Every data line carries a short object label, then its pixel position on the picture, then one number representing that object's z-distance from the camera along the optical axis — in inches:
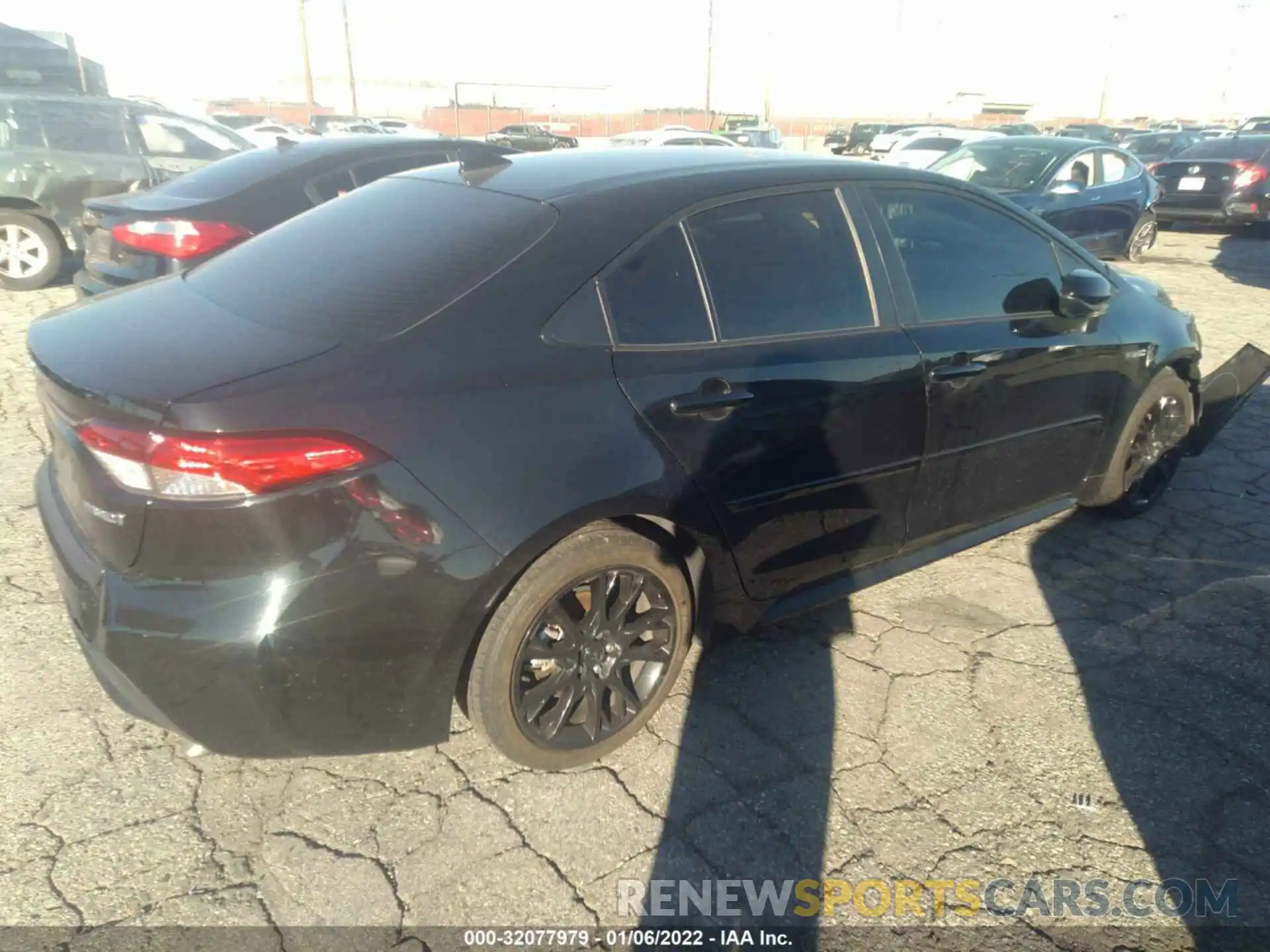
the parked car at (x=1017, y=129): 968.3
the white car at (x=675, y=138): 768.3
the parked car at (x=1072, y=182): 363.3
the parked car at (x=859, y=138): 1243.6
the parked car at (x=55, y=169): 307.7
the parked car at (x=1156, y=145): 887.1
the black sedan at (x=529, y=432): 77.2
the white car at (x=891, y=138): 1024.9
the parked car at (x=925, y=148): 568.7
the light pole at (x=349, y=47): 1736.7
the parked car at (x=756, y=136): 1012.4
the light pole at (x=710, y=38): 1685.5
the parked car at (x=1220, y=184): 528.4
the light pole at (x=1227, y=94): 2763.3
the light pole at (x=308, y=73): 1396.4
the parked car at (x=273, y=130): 889.5
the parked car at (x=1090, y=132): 1176.8
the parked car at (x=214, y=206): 193.2
